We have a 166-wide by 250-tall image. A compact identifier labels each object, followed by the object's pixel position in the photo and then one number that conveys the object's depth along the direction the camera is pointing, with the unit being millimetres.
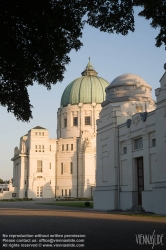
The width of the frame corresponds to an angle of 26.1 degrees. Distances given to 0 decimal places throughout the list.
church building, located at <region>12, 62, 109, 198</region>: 83500
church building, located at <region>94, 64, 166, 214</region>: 29334
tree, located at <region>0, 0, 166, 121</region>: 10039
